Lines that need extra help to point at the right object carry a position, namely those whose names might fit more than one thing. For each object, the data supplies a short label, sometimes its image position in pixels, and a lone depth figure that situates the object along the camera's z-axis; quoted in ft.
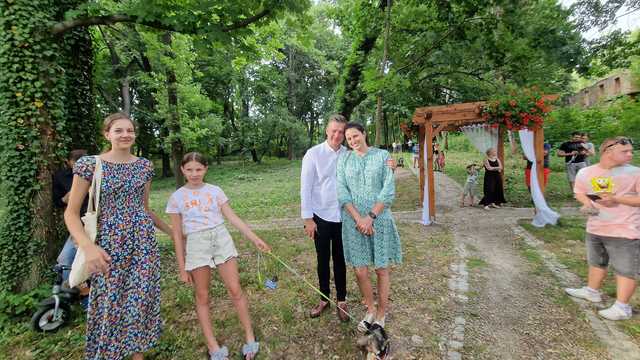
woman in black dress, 29.32
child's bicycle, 10.50
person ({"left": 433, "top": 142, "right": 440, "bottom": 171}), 57.93
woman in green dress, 9.59
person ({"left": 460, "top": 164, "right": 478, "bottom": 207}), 30.71
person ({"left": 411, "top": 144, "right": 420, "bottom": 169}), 66.13
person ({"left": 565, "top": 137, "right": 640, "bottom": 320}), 10.41
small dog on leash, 8.73
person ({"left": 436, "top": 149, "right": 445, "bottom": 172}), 60.08
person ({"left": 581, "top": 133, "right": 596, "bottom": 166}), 27.07
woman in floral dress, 7.32
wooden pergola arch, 24.30
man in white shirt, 10.46
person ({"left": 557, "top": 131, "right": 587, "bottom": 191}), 27.49
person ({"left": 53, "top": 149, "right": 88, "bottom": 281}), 11.45
